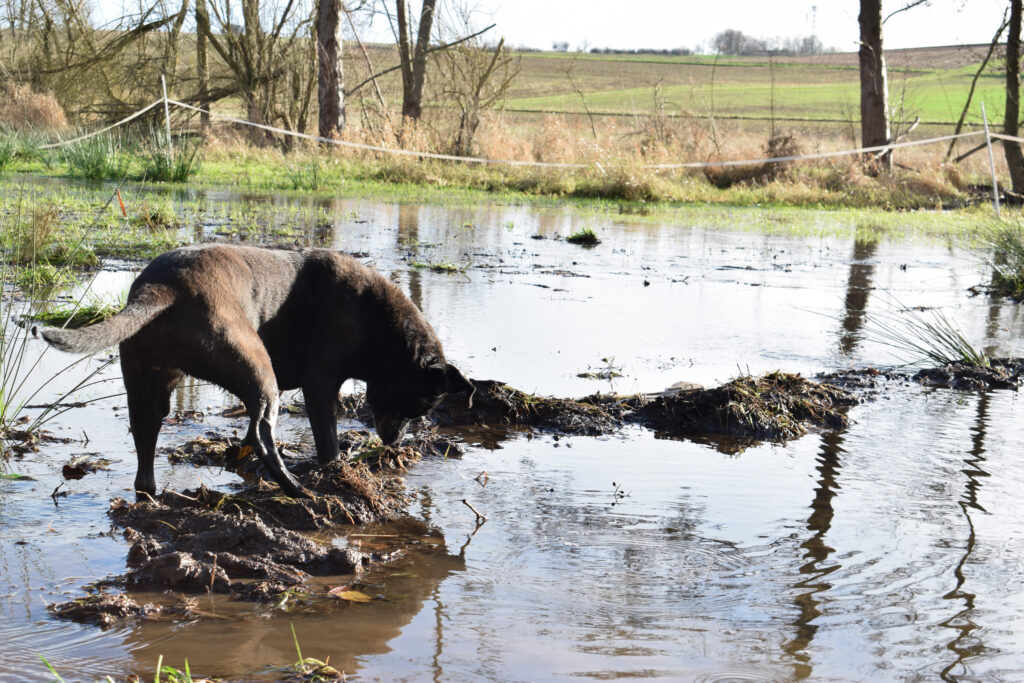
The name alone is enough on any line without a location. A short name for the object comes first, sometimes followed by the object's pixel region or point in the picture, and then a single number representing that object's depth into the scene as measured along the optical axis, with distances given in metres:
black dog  3.92
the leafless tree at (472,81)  22.98
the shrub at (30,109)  24.00
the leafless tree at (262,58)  29.05
